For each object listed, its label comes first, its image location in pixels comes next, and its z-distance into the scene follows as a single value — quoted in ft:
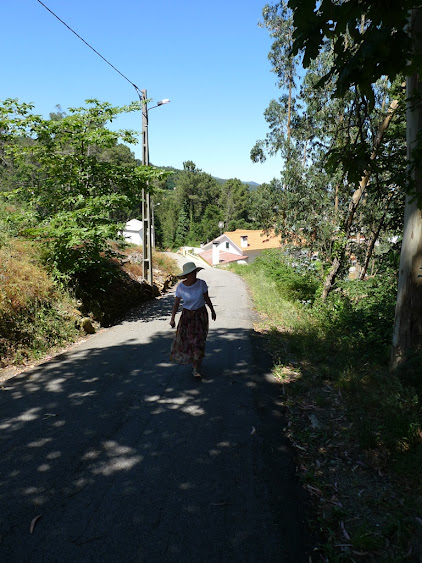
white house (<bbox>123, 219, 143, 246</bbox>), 177.79
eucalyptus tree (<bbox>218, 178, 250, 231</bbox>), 273.95
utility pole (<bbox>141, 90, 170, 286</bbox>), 48.45
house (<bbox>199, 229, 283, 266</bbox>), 184.74
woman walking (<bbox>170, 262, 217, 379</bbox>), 18.75
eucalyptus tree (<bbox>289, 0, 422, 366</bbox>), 7.95
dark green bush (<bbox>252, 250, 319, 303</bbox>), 50.82
